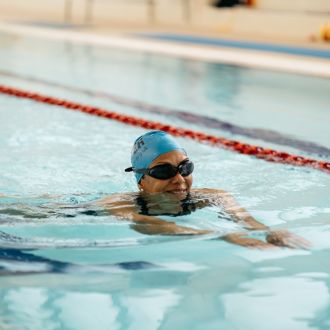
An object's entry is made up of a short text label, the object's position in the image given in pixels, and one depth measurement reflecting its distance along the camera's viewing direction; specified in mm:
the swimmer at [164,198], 6324
